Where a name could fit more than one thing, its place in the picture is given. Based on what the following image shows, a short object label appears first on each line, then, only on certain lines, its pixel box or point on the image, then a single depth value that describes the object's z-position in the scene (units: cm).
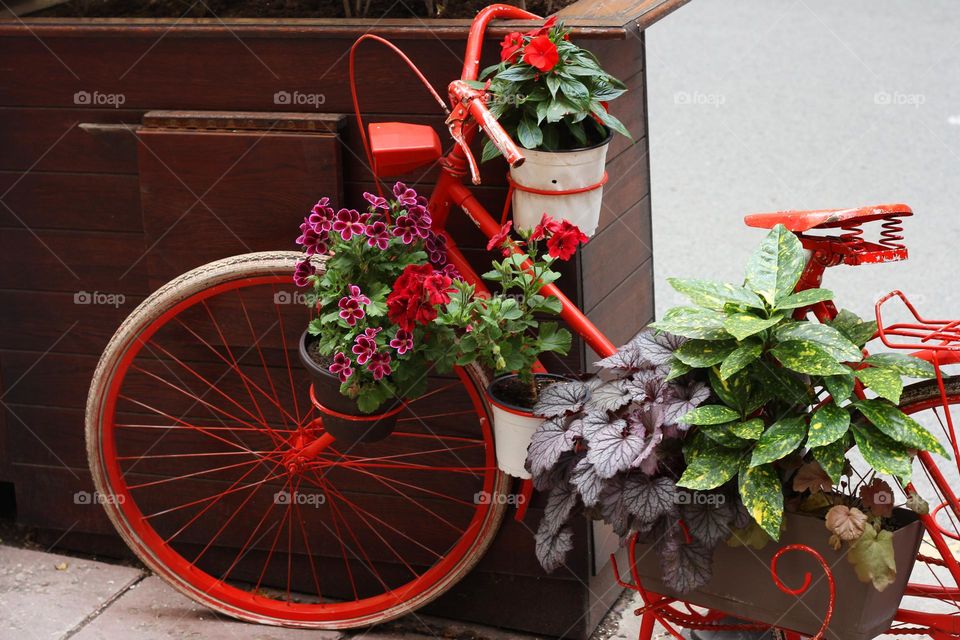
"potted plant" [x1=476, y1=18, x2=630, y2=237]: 227
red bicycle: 283
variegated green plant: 205
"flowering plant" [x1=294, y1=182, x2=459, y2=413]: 236
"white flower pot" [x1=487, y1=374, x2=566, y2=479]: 238
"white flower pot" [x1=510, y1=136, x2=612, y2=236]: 230
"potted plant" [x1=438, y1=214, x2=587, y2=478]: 228
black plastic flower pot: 251
